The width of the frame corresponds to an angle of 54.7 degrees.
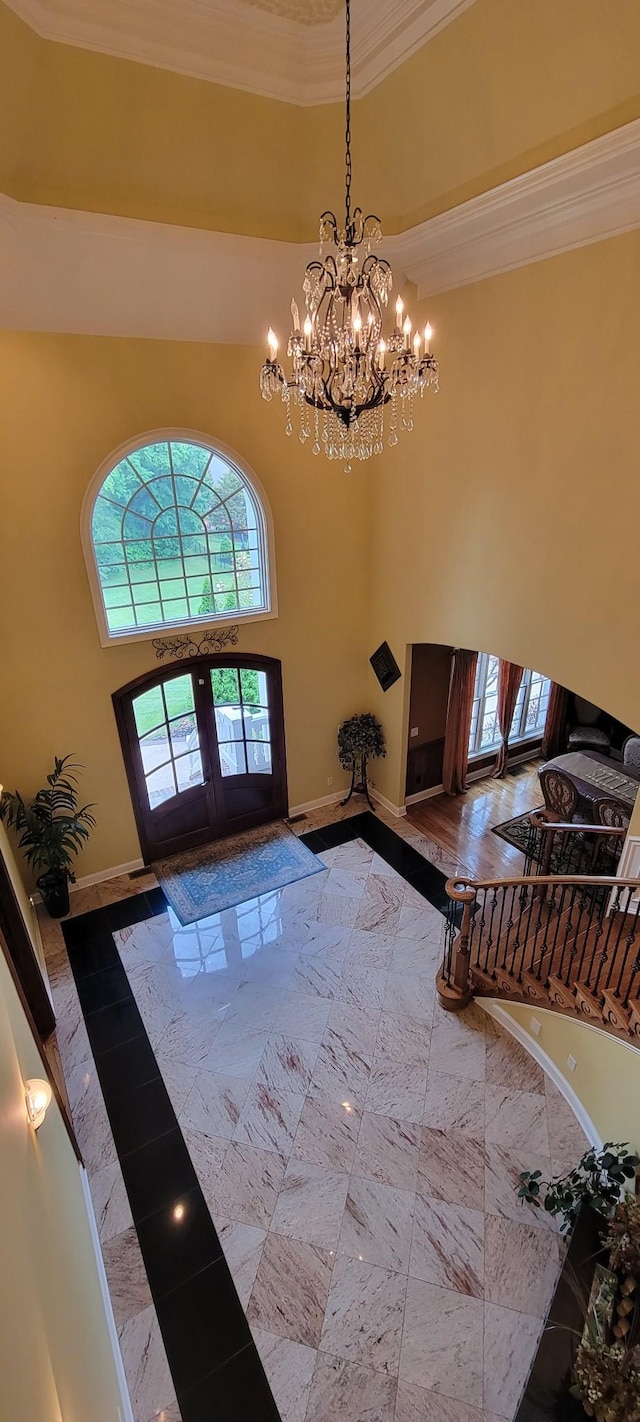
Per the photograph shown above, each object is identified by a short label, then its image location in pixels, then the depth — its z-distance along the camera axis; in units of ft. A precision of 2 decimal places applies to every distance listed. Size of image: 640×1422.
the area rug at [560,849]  21.35
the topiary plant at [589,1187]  11.01
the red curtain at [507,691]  27.17
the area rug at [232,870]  20.53
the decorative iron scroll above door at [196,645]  19.77
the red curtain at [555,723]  29.40
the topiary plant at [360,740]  24.06
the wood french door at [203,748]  20.47
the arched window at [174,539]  17.97
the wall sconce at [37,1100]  7.49
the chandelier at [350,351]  8.70
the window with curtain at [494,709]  27.63
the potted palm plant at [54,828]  17.84
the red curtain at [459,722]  25.00
